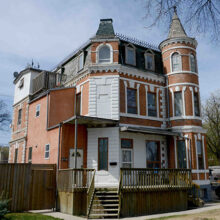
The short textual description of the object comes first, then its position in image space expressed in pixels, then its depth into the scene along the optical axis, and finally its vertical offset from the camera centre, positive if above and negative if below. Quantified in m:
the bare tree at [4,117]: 41.97 +7.71
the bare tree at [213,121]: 30.36 +5.26
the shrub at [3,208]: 9.38 -1.55
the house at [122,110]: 15.84 +3.75
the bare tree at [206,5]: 6.83 +4.16
